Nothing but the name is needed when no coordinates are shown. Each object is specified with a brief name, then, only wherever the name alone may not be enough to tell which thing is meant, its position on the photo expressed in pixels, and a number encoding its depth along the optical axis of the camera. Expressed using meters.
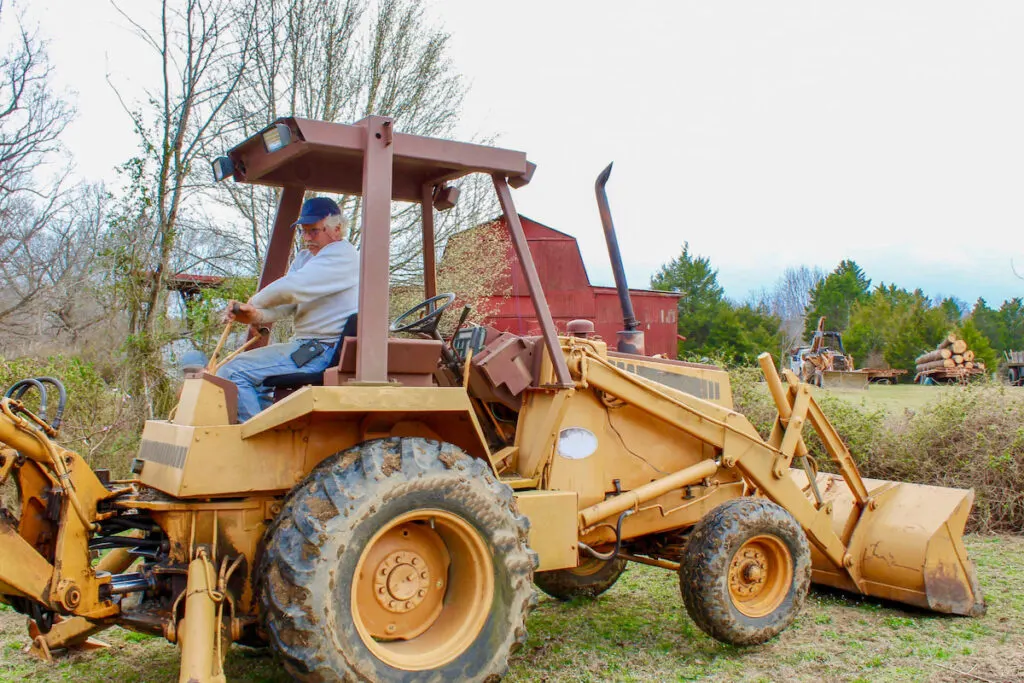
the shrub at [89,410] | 8.73
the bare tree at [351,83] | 13.77
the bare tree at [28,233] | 12.45
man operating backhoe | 4.16
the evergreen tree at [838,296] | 56.22
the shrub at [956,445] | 8.60
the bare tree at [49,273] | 13.62
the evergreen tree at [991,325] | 45.97
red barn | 24.25
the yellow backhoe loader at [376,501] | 3.53
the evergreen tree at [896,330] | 39.37
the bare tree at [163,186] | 11.72
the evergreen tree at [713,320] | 43.78
